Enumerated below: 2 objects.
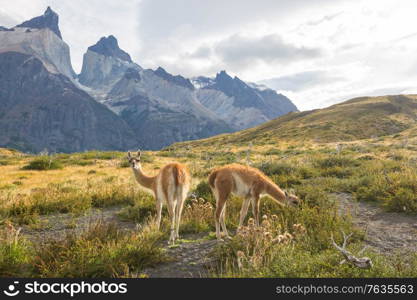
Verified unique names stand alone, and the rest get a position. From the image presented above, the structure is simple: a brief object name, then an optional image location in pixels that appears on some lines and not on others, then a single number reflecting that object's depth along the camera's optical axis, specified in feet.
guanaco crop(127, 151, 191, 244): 24.59
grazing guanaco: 24.67
